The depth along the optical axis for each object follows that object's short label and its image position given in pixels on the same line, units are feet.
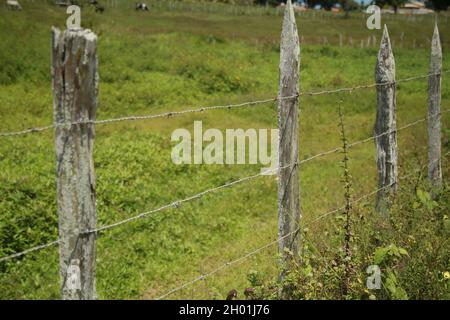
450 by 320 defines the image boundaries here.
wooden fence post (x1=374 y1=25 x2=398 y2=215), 19.43
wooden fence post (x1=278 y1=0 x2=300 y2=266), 15.12
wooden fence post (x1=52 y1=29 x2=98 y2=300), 8.84
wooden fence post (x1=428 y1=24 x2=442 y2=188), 23.41
